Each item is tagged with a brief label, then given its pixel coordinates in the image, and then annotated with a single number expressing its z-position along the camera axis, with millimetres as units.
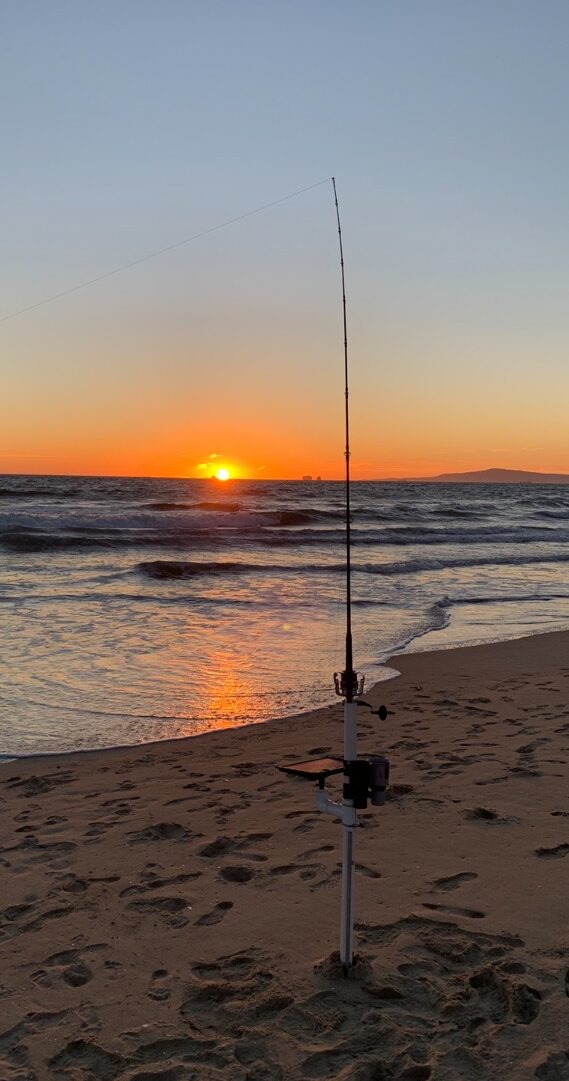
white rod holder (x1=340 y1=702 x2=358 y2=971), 3166
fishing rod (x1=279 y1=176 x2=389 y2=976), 3121
